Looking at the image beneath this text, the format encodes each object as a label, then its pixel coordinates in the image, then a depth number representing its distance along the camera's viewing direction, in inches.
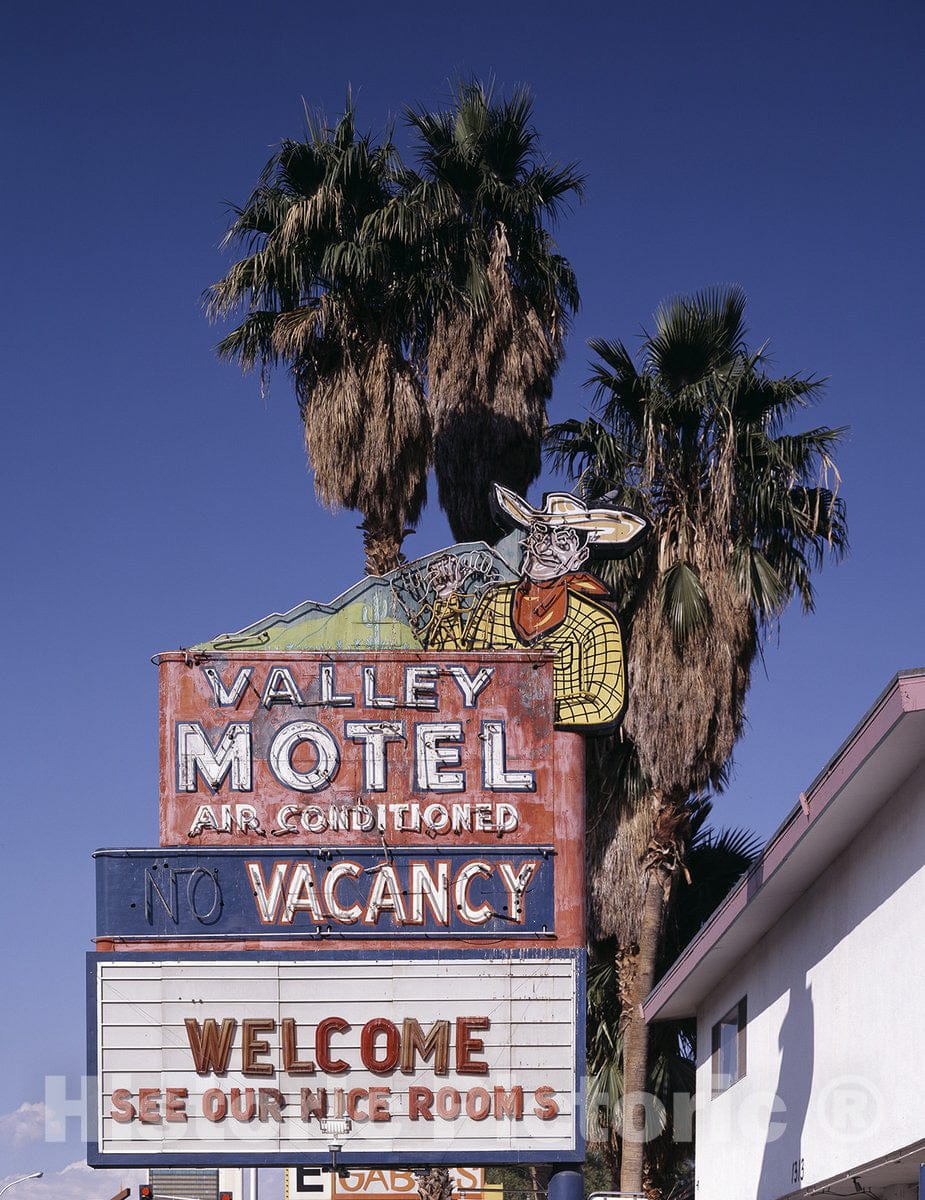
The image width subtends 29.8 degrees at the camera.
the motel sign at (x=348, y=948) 651.5
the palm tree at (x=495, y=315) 1008.2
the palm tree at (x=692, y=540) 952.3
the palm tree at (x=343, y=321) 911.7
